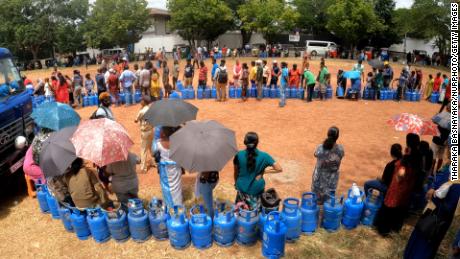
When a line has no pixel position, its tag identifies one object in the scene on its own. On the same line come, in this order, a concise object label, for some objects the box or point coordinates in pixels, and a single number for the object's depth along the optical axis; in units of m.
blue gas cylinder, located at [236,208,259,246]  4.96
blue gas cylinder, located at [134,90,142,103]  14.14
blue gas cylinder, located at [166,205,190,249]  4.99
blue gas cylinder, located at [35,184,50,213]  6.05
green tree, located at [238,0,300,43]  37.56
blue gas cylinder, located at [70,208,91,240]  5.27
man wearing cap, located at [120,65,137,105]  13.38
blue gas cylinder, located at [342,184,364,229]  5.46
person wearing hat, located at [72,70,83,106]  13.95
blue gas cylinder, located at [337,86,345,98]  14.75
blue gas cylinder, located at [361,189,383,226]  5.50
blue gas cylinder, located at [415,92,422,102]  14.66
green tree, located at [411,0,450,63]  28.59
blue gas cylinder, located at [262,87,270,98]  14.75
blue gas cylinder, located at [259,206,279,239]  4.93
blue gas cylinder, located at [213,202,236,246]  4.99
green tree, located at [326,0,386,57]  34.50
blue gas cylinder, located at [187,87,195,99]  14.81
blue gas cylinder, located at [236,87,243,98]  14.61
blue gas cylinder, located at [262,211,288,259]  4.69
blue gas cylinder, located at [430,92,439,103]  14.41
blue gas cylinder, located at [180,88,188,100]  14.74
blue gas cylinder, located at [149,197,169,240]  5.16
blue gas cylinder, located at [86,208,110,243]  5.18
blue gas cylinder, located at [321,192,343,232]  5.36
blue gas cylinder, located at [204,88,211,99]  14.80
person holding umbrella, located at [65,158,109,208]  5.09
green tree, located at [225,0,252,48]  41.84
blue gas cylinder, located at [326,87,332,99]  14.60
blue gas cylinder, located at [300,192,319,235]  5.30
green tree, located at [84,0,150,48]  35.88
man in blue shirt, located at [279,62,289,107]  13.04
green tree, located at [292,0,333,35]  41.22
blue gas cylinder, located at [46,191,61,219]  5.84
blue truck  6.69
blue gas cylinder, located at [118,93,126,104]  14.01
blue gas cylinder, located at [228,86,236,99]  14.67
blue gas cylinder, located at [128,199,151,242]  5.15
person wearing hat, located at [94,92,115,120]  6.92
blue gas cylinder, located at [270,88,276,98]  14.78
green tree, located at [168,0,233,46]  36.56
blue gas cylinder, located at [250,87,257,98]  14.70
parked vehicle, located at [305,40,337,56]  35.03
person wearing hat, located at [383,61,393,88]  14.55
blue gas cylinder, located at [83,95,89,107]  14.16
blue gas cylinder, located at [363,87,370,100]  14.86
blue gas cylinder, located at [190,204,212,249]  4.98
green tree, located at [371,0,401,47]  37.71
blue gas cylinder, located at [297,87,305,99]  14.52
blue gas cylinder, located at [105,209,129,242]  5.19
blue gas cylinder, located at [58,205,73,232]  5.46
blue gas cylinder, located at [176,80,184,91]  15.53
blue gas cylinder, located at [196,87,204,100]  14.74
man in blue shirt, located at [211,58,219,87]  13.77
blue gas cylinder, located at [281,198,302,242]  5.09
